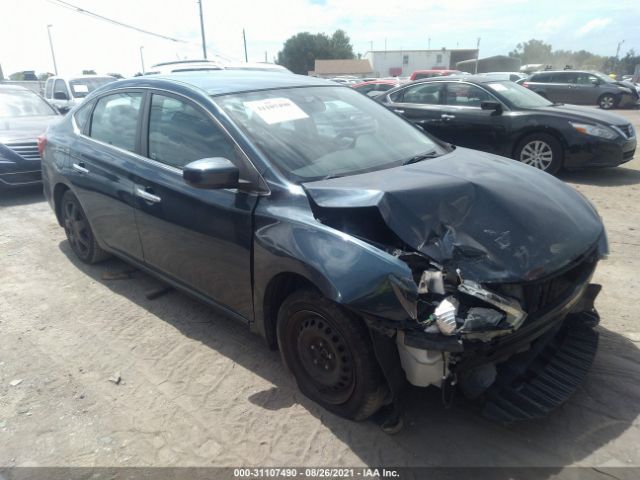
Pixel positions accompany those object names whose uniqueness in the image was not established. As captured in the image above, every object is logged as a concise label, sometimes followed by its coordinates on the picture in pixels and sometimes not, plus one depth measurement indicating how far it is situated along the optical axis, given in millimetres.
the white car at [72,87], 11961
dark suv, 19297
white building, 73562
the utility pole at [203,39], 29608
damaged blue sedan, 2168
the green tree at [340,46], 83750
